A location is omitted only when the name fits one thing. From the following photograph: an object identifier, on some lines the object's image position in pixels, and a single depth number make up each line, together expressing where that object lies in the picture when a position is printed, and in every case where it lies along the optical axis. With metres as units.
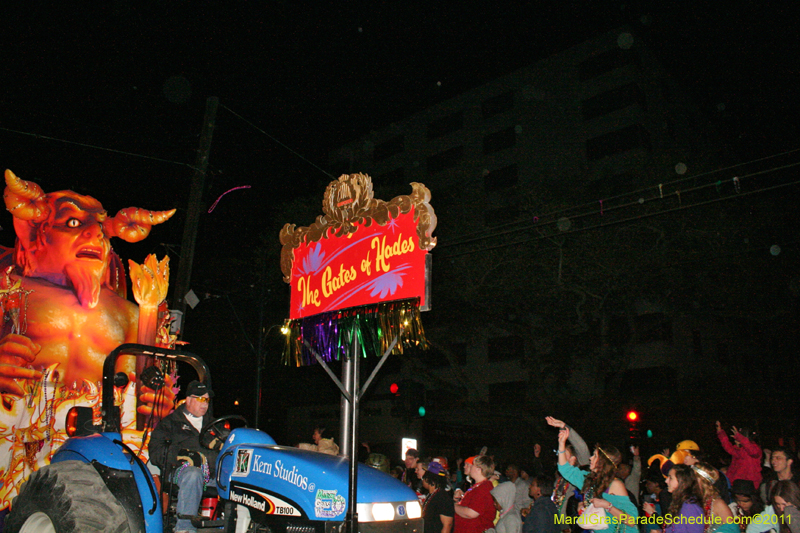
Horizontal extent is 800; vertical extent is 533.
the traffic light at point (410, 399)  15.42
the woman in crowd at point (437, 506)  6.36
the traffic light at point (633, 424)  16.59
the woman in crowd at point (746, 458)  9.95
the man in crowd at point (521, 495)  9.86
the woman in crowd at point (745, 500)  6.66
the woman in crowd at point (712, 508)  5.17
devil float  8.05
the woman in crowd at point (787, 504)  5.89
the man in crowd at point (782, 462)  7.43
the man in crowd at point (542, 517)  6.99
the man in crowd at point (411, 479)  10.68
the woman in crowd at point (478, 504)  6.62
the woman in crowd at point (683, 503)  5.21
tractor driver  5.02
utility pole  10.24
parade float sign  5.17
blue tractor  4.31
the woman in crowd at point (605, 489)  5.57
